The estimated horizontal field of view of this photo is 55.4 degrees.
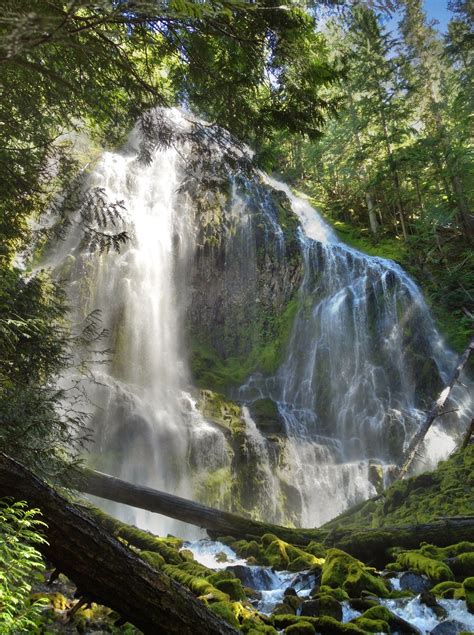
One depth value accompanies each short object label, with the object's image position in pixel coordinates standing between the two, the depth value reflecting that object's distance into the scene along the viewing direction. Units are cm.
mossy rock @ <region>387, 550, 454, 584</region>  480
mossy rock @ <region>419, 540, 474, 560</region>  528
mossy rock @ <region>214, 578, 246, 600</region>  454
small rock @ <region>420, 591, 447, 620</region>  417
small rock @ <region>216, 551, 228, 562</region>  655
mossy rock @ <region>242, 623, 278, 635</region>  351
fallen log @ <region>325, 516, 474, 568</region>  566
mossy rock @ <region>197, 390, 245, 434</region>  1416
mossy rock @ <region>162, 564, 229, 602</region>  411
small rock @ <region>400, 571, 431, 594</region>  477
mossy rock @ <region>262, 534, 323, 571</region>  586
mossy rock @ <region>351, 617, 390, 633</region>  377
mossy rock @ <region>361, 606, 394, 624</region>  397
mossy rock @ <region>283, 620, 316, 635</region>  370
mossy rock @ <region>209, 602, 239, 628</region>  364
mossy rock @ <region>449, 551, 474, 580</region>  486
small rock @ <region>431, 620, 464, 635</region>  381
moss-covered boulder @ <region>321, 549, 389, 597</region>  470
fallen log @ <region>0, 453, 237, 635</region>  245
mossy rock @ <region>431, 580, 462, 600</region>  446
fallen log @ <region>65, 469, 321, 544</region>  744
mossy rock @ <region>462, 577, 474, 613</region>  416
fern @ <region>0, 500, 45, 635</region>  189
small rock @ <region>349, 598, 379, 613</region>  431
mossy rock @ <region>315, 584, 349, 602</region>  450
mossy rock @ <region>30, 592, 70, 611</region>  361
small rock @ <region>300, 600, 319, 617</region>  419
